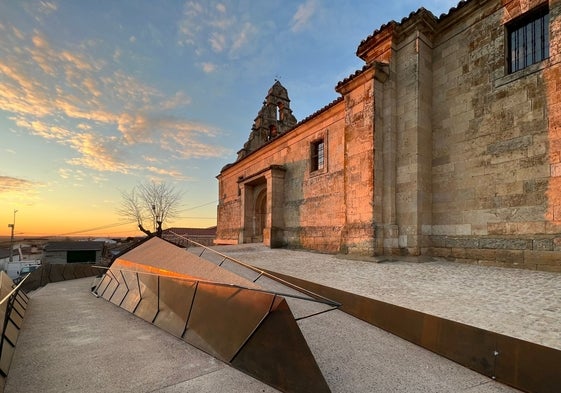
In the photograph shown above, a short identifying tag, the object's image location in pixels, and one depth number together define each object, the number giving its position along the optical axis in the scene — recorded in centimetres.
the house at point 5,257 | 3104
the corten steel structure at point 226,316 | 274
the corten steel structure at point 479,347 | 263
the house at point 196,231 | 4241
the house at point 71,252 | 2748
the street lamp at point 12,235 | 3309
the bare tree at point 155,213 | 2461
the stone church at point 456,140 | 618
